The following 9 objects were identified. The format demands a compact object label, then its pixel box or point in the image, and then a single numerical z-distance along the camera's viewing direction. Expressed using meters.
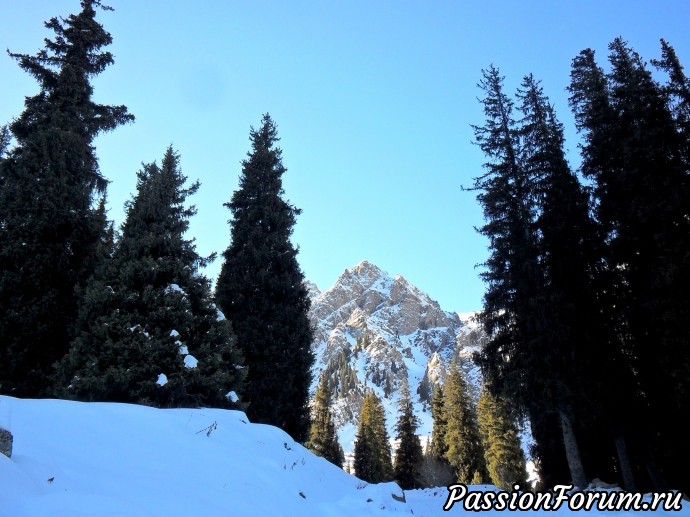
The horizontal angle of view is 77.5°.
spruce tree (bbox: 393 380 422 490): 40.34
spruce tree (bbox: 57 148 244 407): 10.33
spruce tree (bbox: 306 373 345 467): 42.12
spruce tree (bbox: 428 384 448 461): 46.53
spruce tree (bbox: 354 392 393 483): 44.06
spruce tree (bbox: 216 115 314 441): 15.70
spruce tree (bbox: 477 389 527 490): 36.47
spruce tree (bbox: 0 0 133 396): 11.84
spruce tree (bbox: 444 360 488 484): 40.50
